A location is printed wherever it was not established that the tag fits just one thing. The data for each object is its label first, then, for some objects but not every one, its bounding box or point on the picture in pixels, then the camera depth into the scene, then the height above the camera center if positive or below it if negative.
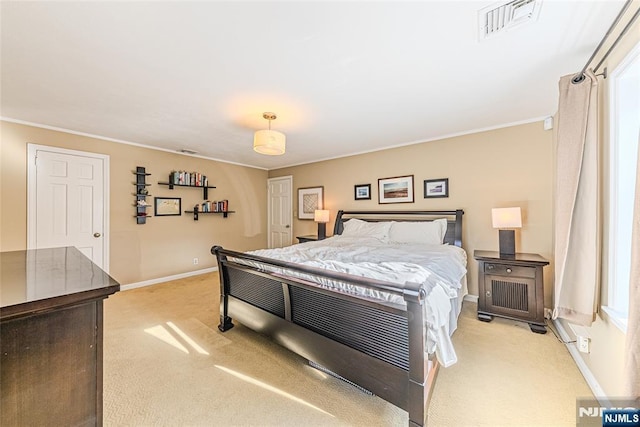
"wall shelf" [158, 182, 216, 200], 4.54 +0.55
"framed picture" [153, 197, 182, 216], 4.45 +0.18
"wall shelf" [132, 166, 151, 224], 4.21 +0.39
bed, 1.41 -0.73
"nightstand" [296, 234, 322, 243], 4.83 -0.44
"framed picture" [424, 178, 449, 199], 3.83 +0.41
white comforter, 1.51 -0.45
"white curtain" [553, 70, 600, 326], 1.70 +0.07
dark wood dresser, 0.71 -0.40
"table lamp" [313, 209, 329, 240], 4.88 -0.10
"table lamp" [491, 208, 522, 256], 2.93 -0.13
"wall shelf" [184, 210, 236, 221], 4.94 +0.05
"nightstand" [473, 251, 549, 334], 2.64 -0.80
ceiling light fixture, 2.67 +0.77
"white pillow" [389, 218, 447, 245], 3.52 -0.25
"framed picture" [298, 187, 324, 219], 5.38 +0.31
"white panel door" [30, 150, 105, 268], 3.37 +0.19
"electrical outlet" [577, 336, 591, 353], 1.86 -0.96
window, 1.51 +0.22
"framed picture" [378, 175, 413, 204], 4.19 +0.42
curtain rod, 1.35 +1.01
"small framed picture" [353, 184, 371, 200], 4.66 +0.43
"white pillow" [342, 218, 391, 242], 3.91 -0.23
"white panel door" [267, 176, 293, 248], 5.97 +0.08
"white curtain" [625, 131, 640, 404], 1.12 -0.46
